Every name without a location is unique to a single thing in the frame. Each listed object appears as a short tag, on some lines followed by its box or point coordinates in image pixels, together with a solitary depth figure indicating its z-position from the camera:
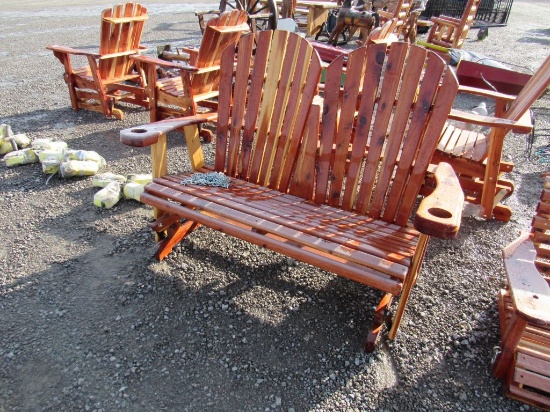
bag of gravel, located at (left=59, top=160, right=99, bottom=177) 3.44
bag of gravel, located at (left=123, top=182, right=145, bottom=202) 3.19
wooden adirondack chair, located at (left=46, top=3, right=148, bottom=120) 4.52
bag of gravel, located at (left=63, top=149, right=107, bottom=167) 3.62
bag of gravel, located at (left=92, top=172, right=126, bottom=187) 3.35
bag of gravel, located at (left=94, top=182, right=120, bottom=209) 3.10
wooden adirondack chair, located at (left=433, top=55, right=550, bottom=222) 2.77
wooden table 8.81
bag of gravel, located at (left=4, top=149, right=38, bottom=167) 3.65
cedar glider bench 1.93
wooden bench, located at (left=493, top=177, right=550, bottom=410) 1.56
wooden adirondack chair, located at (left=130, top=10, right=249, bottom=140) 4.00
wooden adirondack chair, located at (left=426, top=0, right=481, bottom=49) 7.93
